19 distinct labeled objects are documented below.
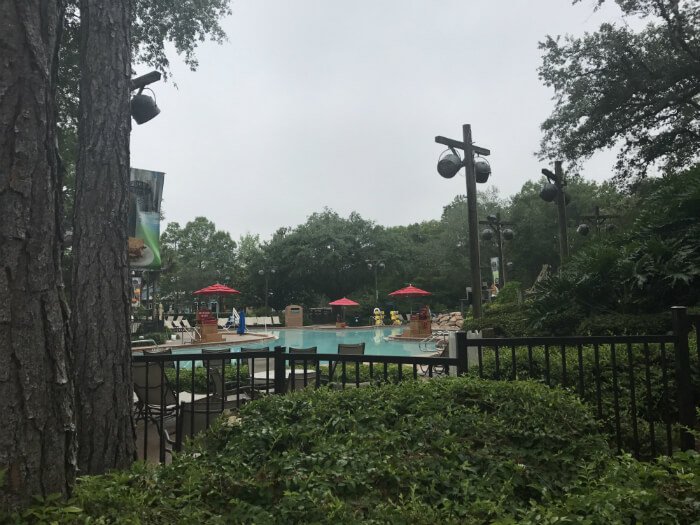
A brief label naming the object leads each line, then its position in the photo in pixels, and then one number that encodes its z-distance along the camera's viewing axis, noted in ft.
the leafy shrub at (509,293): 56.44
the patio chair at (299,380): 25.97
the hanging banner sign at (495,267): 73.58
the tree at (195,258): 178.09
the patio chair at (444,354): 34.10
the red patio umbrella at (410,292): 103.86
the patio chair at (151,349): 59.35
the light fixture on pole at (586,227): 66.80
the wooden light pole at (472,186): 33.94
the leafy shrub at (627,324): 21.18
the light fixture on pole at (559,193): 40.65
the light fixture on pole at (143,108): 22.41
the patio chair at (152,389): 20.29
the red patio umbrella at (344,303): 119.65
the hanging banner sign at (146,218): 51.19
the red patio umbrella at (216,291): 97.81
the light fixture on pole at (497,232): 71.03
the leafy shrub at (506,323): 31.17
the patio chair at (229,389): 24.13
